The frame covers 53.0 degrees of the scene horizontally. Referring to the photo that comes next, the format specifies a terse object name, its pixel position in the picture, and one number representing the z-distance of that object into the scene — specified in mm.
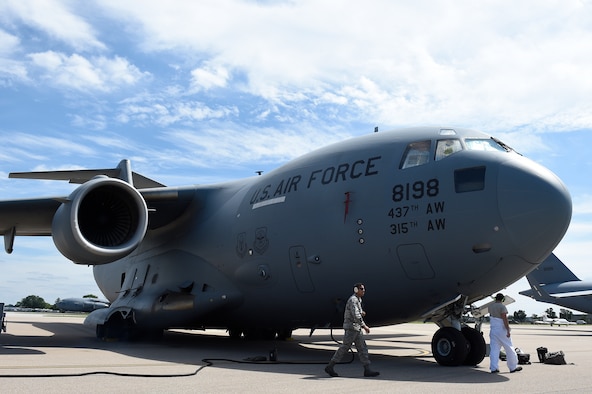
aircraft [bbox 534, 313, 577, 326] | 59297
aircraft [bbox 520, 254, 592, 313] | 31828
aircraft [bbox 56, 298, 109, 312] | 52000
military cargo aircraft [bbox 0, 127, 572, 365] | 8305
